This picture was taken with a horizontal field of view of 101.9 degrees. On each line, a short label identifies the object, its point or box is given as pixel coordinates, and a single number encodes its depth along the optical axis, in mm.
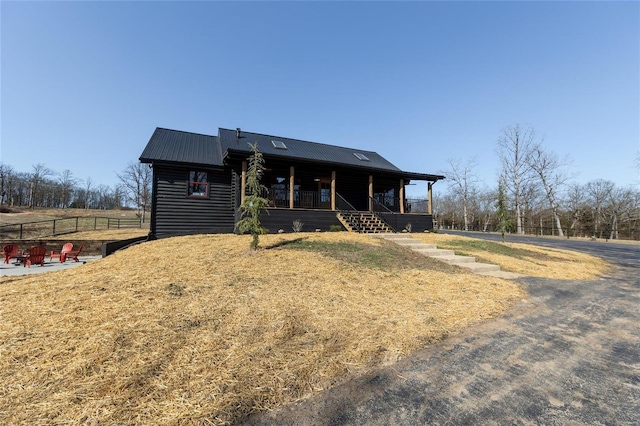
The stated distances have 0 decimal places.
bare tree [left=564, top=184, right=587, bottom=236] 37000
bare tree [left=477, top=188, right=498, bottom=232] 42362
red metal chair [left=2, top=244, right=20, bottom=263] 10456
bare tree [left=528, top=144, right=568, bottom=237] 31069
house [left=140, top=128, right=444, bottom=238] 12828
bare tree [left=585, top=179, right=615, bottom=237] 36719
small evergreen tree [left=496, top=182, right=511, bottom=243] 14719
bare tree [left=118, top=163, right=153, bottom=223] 36938
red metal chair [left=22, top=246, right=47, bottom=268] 9828
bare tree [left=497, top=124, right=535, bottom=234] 31811
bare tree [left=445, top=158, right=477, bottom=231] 40484
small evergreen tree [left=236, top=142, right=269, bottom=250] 7531
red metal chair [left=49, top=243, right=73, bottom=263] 11106
